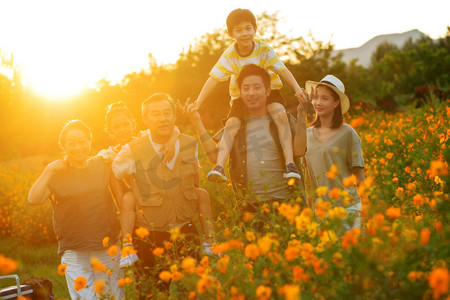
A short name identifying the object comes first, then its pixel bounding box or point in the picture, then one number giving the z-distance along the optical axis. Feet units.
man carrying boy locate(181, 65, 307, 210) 11.94
